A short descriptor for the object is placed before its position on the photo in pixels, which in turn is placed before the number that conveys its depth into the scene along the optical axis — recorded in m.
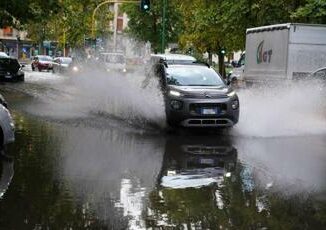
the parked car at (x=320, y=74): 19.66
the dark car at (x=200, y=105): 14.34
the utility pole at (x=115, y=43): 65.50
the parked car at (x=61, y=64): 47.65
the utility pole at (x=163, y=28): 40.74
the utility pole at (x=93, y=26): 54.63
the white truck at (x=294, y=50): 22.70
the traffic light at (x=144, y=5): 33.69
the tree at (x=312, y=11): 25.00
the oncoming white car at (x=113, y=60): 38.38
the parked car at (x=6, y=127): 10.45
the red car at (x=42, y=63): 58.75
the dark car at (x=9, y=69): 34.91
